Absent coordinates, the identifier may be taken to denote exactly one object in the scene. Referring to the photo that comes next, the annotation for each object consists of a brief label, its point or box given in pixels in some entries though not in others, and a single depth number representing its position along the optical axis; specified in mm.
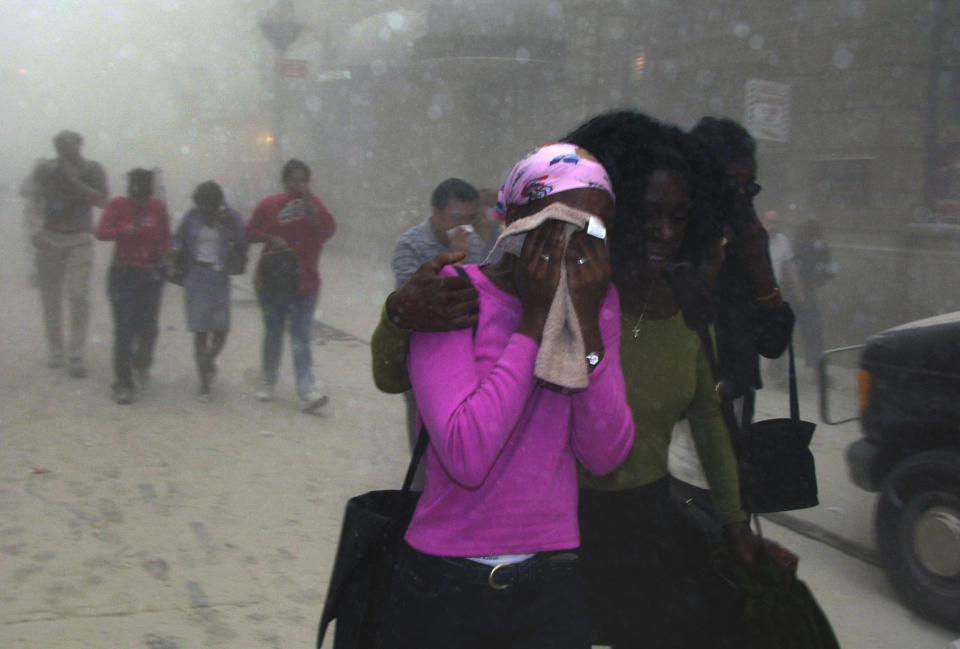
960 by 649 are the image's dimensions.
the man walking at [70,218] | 8594
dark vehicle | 4277
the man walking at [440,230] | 5289
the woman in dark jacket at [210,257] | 8008
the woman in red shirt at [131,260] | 7934
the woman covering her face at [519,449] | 1771
